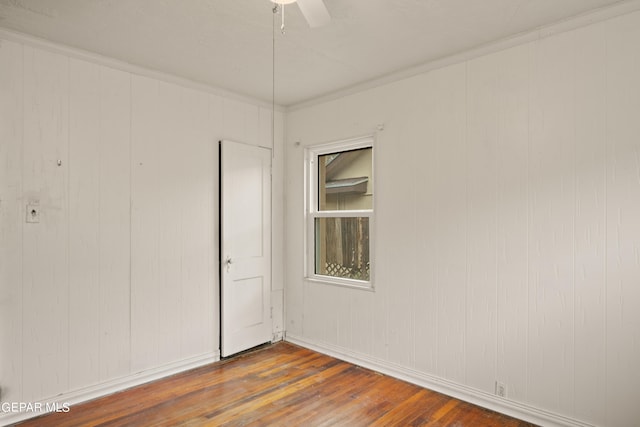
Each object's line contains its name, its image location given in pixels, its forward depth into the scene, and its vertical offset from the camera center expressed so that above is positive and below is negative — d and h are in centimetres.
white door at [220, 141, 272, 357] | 373 -26
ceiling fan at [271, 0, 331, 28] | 183 +102
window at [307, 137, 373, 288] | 369 +8
